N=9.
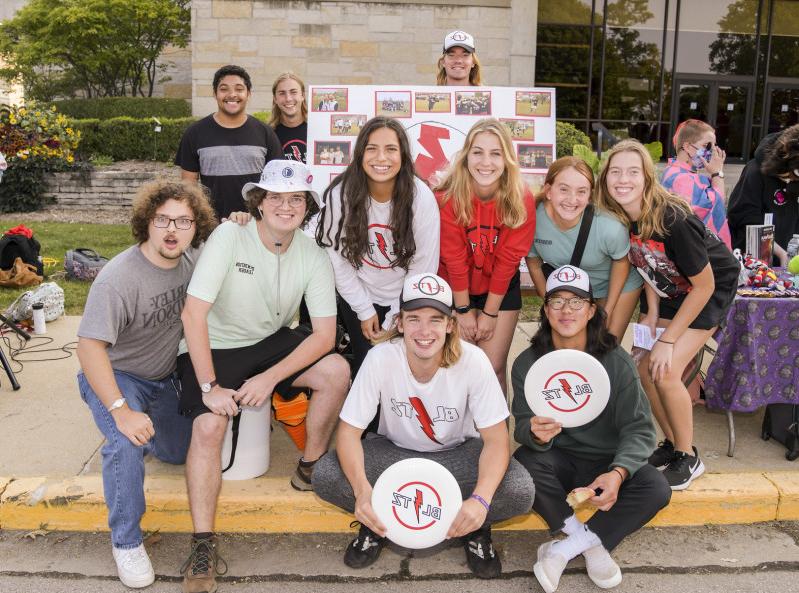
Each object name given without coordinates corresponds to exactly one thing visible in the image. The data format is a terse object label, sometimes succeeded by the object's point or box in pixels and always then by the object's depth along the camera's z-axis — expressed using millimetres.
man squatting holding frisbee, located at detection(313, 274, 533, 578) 3082
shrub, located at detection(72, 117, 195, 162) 15469
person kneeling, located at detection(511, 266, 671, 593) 3088
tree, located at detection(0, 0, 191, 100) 18875
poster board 5543
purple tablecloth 4004
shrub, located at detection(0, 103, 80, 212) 12262
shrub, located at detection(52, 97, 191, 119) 17031
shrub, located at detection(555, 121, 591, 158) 11844
